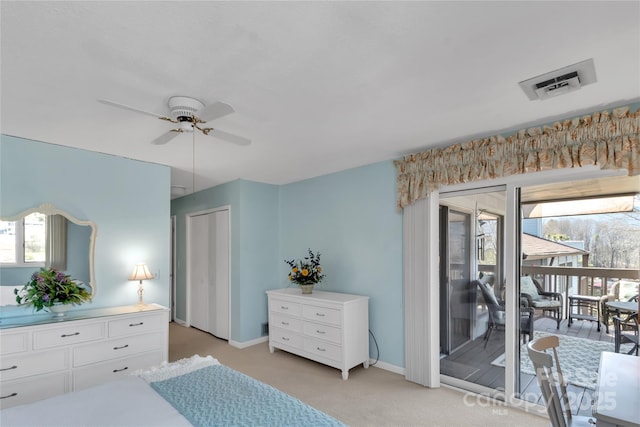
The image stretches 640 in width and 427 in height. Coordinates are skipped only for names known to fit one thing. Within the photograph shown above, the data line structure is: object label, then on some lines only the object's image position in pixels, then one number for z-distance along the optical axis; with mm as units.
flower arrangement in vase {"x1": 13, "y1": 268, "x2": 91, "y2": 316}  2957
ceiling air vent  1866
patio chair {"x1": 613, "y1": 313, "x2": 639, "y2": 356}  2564
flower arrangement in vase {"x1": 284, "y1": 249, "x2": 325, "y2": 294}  4207
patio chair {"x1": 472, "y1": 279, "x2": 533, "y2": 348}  2986
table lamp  3594
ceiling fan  1936
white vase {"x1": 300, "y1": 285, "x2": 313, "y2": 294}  4219
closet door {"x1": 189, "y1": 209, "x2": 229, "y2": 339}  5094
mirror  2990
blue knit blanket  1635
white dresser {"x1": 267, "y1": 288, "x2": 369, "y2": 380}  3645
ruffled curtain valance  2315
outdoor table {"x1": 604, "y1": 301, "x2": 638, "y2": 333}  2584
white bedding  1574
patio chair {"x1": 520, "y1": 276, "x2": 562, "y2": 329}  2930
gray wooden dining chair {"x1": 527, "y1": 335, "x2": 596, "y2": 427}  1637
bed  1602
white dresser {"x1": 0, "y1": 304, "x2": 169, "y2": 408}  2658
